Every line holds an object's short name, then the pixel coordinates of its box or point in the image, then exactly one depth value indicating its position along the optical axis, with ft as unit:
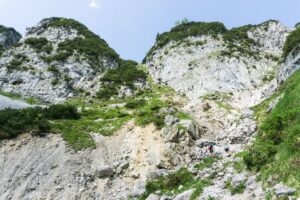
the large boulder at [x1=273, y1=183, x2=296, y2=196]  28.24
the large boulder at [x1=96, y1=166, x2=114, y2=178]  47.13
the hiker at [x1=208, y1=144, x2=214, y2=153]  48.34
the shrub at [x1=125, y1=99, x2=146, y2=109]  77.35
